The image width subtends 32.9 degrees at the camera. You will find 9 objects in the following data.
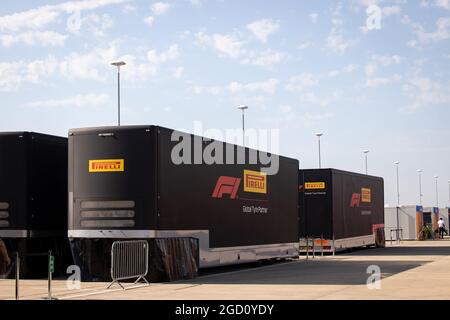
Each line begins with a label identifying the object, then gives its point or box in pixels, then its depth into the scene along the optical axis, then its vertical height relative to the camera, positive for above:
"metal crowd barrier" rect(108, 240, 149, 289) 17.03 -0.90
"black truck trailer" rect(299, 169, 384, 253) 29.39 +0.29
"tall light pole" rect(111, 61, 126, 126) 36.35 +7.27
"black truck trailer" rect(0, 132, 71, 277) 18.45 +0.46
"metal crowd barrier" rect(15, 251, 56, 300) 13.67 -0.92
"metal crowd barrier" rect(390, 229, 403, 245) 48.12 -1.09
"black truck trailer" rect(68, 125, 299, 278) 17.23 +0.68
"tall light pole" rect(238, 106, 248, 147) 46.00 +6.64
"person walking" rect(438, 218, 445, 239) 54.08 -0.81
